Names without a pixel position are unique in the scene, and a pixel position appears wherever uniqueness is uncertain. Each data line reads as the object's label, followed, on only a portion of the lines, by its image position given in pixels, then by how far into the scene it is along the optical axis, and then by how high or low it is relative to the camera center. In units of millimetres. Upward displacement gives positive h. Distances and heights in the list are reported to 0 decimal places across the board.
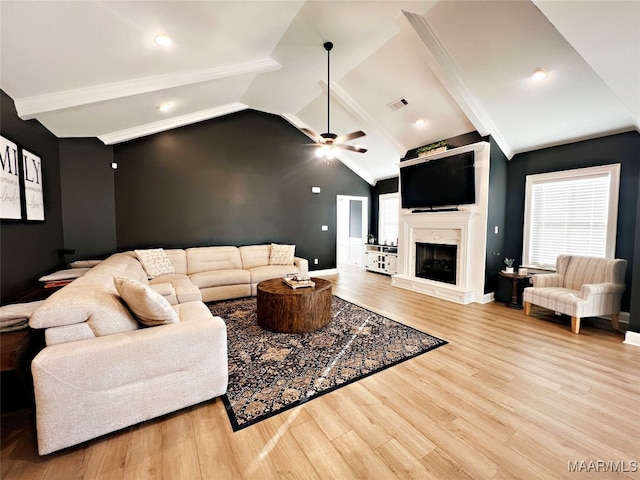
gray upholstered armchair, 3264 -830
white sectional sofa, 1501 -841
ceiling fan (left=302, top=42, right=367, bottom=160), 3447 +1097
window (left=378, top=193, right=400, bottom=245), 7188 +215
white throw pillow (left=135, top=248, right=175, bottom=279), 4109 -588
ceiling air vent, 4455 +2086
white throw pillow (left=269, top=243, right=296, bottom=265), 5438 -606
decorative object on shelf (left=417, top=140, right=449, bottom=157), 4715 +1425
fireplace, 5055 -711
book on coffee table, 3428 -756
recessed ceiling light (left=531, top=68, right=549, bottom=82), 3161 +1823
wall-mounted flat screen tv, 4516 +802
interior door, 7777 -98
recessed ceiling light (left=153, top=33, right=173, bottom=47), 2320 +1644
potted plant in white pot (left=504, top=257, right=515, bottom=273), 4460 -650
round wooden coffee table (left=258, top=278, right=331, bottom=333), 3145 -1001
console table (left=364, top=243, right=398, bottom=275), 6566 -837
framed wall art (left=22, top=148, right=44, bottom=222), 2689 +403
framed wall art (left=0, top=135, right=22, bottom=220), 2266 +369
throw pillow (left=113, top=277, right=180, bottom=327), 1807 -545
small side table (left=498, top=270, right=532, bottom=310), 4230 -968
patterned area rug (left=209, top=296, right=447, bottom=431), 2049 -1310
